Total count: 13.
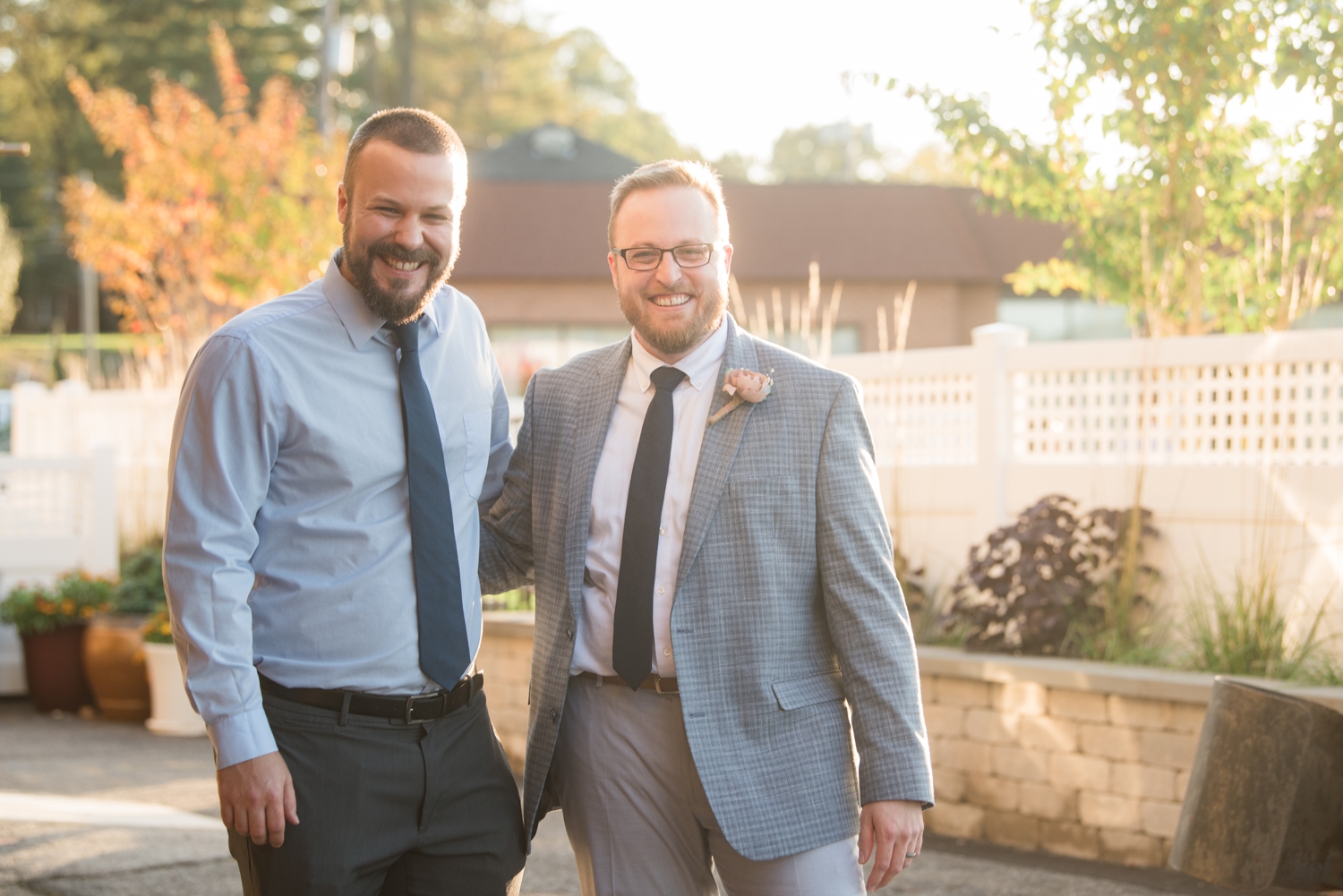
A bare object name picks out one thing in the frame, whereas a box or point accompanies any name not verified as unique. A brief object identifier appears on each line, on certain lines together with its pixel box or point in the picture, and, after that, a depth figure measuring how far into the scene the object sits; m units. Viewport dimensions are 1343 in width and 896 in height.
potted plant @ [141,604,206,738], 7.85
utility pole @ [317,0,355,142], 19.14
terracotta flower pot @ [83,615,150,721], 8.22
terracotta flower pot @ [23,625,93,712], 8.49
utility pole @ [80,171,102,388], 30.91
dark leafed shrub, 5.88
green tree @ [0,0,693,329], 32.91
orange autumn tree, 15.36
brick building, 22.42
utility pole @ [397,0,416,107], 38.62
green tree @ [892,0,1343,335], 7.44
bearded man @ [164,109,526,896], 2.43
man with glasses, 2.62
